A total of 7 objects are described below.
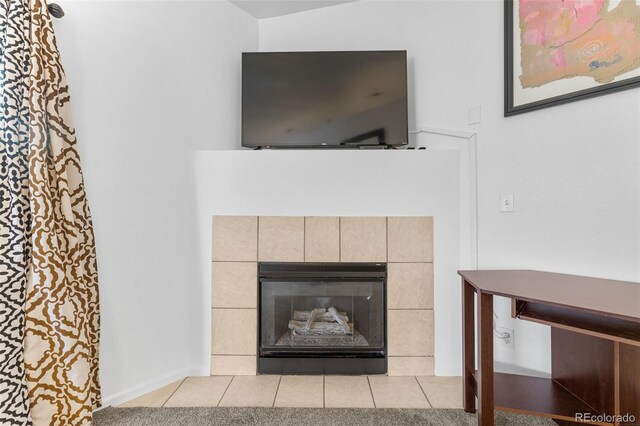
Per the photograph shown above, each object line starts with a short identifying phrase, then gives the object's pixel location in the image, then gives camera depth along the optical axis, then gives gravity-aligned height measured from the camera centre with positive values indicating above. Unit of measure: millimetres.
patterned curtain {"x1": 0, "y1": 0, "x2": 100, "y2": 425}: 1309 -92
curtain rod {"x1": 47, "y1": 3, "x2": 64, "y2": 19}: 1485 +911
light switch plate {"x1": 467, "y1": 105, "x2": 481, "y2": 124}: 2064 +633
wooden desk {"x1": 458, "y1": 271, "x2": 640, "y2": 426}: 1113 -532
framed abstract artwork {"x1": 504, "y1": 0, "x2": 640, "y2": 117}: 1512 +825
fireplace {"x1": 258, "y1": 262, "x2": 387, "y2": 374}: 2061 -615
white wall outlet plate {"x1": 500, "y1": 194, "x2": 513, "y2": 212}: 1926 +93
